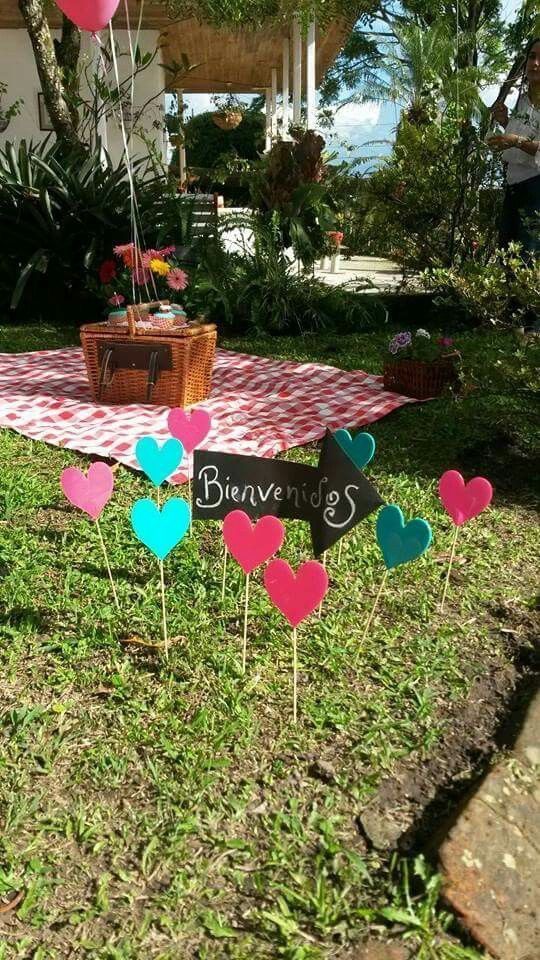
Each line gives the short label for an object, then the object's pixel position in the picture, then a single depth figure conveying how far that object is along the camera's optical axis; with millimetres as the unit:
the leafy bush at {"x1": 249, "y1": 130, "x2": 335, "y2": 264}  7373
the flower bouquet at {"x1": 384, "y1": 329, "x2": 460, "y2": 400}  4668
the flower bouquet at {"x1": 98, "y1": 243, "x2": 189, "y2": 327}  4660
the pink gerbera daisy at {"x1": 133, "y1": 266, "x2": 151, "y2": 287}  4754
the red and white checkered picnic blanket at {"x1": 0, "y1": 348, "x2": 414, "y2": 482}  3979
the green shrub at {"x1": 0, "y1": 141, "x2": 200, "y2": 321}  7215
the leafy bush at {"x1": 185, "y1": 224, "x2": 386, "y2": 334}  6703
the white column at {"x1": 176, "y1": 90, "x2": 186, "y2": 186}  12283
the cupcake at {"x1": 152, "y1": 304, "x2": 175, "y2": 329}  4538
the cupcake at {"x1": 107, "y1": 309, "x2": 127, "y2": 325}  4641
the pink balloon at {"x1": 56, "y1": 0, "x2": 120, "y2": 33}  3699
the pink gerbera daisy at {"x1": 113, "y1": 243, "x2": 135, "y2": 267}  4729
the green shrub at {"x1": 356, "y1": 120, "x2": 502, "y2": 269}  6656
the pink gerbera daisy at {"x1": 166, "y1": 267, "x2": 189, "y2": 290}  5047
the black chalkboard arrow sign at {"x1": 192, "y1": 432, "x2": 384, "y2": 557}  2072
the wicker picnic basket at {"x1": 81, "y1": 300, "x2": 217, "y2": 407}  4395
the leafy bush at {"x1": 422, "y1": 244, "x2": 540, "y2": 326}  3271
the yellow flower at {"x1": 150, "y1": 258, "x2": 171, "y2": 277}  4762
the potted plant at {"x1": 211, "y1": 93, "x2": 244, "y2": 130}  15102
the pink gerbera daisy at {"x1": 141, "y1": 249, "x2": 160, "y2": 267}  4777
